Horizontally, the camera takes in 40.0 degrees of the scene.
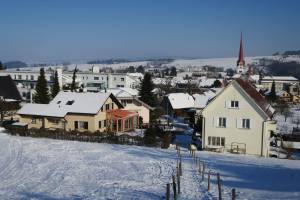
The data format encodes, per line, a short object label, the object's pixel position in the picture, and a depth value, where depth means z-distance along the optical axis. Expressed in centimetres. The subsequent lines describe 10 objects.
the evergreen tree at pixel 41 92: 5344
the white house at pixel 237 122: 3428
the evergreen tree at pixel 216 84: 11612
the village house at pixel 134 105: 5056
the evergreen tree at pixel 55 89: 5944
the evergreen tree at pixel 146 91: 6119
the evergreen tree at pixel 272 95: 9125
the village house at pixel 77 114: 4172
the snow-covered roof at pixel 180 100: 6442
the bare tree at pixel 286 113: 6488
